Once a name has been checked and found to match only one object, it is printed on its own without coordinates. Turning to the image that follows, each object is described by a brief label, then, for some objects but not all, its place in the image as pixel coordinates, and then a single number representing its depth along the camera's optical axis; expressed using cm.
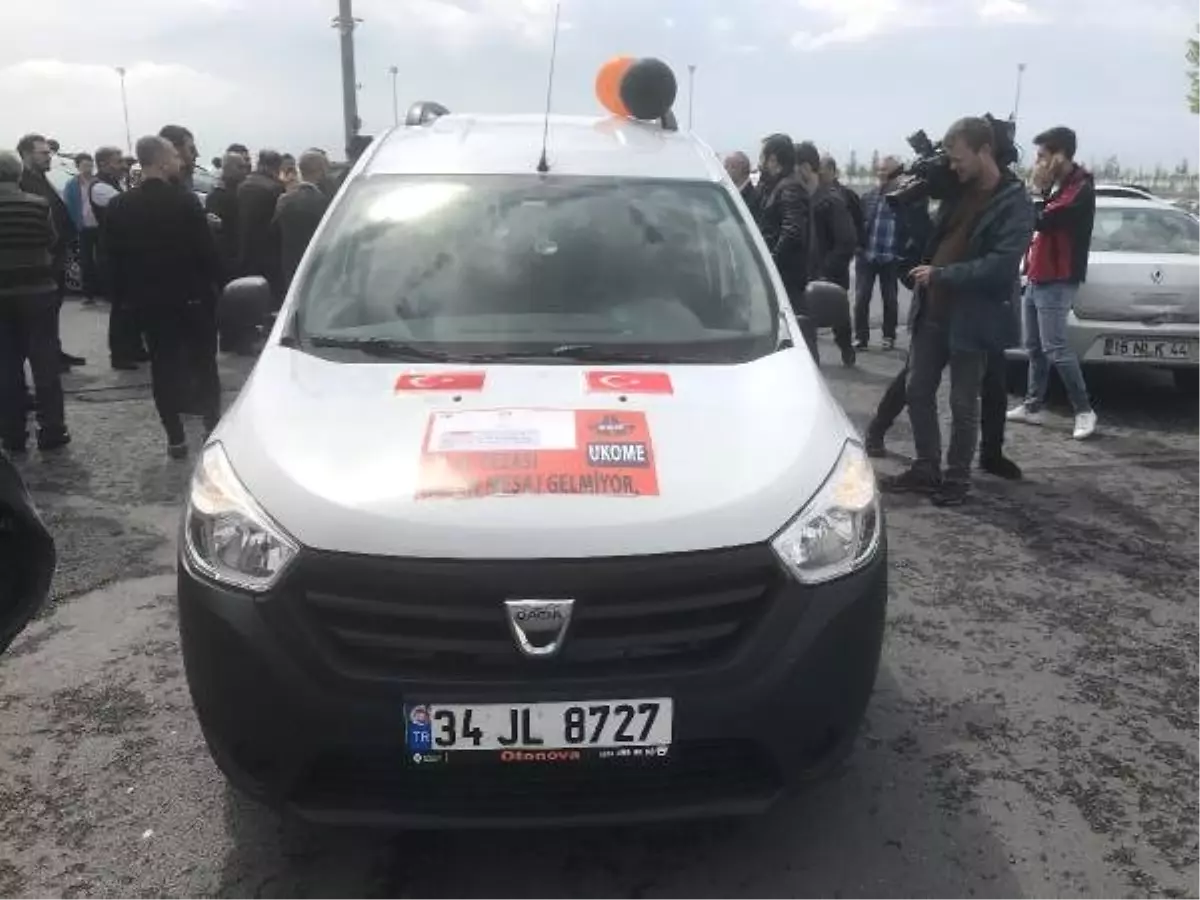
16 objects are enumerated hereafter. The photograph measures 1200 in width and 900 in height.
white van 252
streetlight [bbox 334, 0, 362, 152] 1694
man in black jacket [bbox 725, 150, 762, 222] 993
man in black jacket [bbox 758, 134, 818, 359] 837
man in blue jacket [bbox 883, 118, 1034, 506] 543
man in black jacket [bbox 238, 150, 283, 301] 1002
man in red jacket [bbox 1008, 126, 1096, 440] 684
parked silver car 776
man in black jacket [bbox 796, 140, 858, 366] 916
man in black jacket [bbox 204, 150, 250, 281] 1096
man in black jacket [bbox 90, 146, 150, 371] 961
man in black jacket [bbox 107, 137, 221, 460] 664
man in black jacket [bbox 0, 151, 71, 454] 668
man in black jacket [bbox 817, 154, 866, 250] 956
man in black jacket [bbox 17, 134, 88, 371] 917
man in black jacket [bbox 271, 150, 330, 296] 911
